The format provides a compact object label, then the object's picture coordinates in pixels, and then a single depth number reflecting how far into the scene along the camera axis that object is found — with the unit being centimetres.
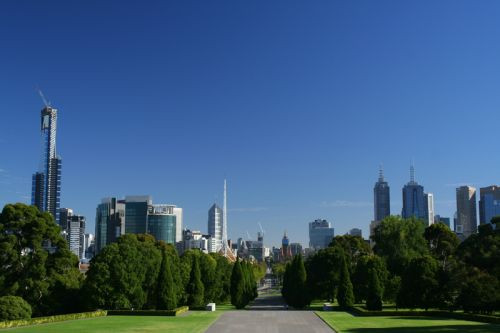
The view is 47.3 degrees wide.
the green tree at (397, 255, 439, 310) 6438
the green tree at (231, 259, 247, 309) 8150
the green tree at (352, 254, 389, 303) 8000
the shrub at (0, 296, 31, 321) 4878
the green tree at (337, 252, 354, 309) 7356
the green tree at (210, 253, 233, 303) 9150
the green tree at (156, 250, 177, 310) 6550
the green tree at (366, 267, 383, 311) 6519
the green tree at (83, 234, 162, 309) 6469
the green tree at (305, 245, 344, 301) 9119
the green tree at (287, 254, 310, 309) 8238
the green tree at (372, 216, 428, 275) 10688
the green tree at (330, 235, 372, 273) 11744
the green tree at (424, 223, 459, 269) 10206
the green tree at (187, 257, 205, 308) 7894
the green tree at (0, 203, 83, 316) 5938
